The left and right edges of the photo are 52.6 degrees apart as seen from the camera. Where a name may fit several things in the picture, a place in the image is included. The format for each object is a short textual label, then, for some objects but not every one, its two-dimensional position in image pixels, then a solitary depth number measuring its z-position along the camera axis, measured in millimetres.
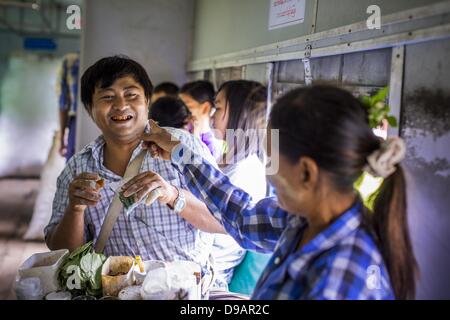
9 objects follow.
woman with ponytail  838
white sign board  1683
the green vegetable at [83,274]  1182
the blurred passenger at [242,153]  1725
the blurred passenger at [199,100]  2773
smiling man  1388
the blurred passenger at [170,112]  2400
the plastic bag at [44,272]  1163
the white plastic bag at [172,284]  1057
